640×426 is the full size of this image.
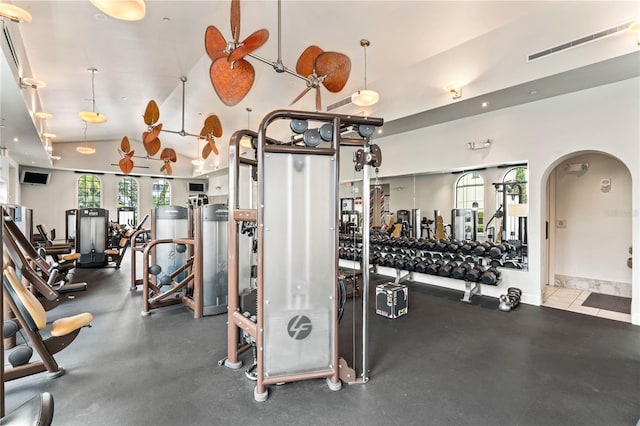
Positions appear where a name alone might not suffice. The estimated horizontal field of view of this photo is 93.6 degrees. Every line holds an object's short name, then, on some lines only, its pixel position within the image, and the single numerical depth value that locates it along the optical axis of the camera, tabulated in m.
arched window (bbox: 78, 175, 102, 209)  14.33
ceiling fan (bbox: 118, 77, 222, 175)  5.03
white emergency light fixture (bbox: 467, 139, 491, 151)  5.35
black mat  4.42
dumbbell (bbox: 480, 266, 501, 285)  4.80
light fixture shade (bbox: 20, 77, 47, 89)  4.64
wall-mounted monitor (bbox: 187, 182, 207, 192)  17.19
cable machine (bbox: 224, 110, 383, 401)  2.30
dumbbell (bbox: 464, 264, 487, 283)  4.93
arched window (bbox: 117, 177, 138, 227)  15.23
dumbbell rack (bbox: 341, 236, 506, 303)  5.04
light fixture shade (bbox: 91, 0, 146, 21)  2.69
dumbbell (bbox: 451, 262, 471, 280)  5.05
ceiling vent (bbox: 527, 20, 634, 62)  3.51
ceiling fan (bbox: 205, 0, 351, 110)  2.46
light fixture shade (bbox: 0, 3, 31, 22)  2.89
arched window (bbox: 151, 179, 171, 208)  16.27
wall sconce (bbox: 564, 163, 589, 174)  5.39
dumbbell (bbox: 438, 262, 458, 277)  5.22
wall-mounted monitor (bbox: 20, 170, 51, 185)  12.44
